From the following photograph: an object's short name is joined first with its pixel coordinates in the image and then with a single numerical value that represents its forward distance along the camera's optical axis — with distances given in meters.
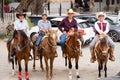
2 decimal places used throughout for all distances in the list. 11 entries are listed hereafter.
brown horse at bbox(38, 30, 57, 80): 13.01
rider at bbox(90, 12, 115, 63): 14.15
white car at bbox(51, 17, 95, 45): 23.30
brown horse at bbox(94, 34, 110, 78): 13.60
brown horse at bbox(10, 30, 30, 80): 13.45
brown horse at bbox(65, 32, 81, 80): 13.90
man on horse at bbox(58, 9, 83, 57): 14.41
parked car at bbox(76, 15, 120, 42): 25.31
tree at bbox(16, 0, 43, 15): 31.86
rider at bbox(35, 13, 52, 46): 14.72
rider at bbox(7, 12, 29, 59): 13.97
